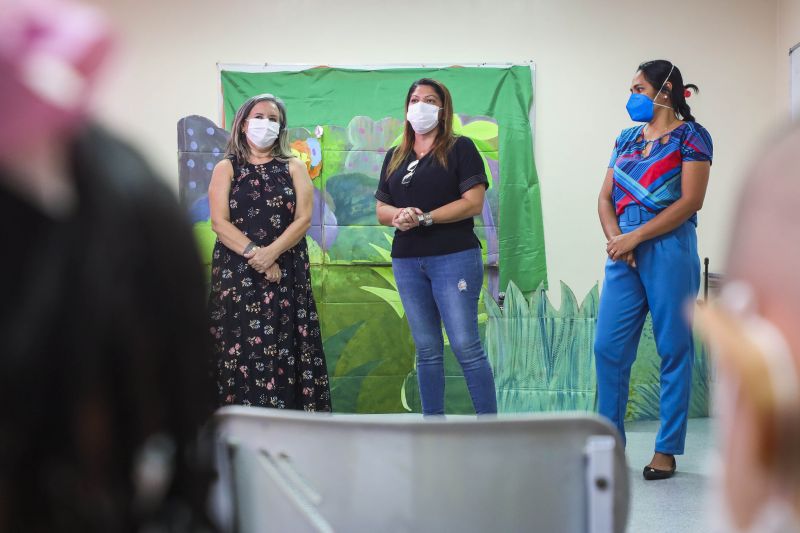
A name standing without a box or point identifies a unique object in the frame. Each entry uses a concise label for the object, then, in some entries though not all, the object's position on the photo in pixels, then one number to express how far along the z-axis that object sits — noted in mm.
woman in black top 3012
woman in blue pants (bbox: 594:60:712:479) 2838
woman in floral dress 3008
